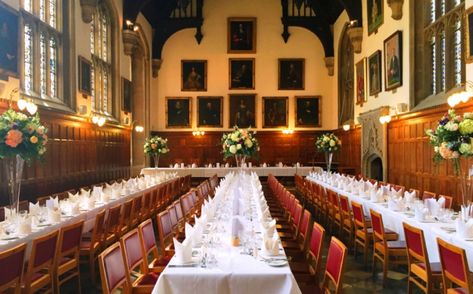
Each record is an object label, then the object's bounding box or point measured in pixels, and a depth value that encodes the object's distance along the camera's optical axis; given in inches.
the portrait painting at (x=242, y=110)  814.5
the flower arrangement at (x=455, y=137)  185.5
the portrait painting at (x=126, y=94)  641.0
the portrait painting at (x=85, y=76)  466.3
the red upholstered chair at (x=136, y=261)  138.9
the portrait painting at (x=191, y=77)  815.7
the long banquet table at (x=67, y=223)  168.2
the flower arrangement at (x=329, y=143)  543.8
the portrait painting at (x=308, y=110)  815.1
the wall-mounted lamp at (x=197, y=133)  806.5
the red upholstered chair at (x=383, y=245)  201.2
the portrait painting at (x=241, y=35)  815.1
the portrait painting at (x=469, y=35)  324.8
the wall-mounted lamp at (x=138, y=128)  695.7
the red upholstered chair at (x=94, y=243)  206.2
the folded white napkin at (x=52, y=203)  243.7
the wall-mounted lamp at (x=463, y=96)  312.9
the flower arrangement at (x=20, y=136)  198.1
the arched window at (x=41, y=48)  388.8
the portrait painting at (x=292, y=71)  818.8
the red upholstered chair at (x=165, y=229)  184.2
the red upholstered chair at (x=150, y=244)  161.2
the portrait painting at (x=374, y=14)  537.6
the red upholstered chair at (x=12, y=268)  126.6
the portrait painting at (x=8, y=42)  311.9
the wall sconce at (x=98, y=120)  491.7
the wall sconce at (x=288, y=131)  810.8
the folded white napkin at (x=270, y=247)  139.1
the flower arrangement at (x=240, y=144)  407.5
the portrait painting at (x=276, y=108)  817.5
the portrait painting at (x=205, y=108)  814.5
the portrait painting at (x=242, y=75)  818.8
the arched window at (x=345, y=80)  718.5
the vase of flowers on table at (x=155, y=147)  581.9
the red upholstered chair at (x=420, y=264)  159.8
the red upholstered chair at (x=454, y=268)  127.7
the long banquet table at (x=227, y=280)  121.4
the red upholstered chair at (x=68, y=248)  170.7
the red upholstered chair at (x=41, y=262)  147.8
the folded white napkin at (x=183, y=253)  131.9
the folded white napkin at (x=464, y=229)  166.2
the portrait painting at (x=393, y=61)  480.4
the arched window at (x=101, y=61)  544.5
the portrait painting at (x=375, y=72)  553.6
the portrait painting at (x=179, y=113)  814.5
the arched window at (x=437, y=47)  391.9
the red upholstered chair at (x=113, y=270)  118.3
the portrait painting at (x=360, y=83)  624.4
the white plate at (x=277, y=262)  129.5
